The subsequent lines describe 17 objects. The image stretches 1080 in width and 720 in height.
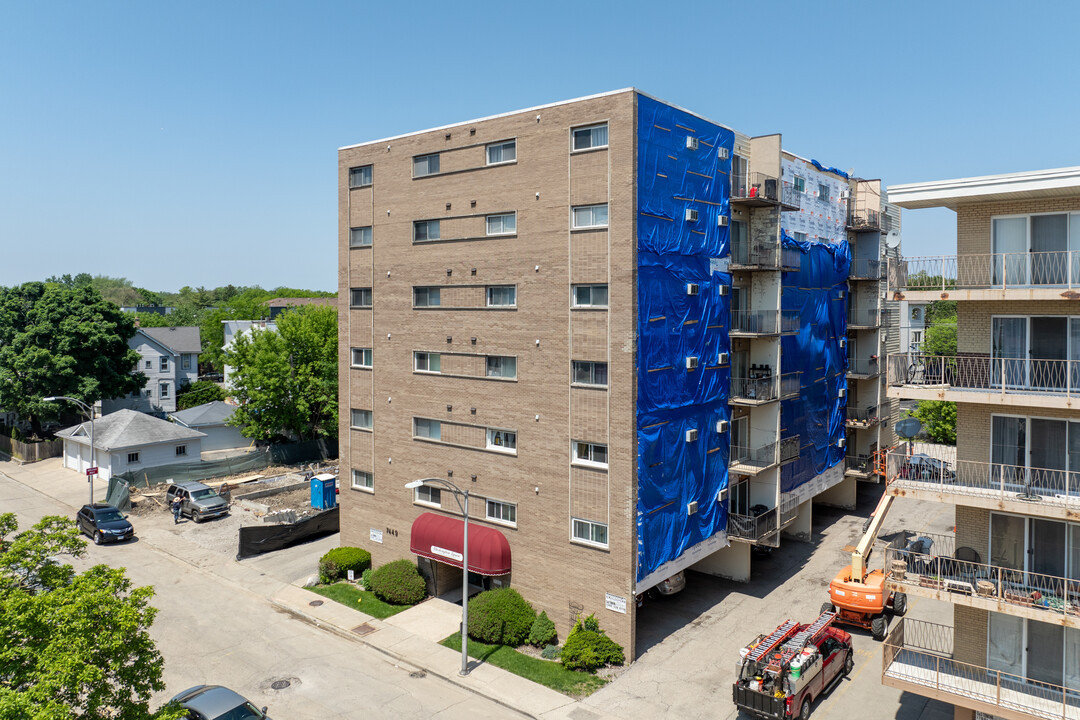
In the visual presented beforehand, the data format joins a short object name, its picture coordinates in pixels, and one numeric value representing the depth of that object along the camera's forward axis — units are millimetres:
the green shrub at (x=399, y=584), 28641
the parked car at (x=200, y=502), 40438
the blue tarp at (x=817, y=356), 32875
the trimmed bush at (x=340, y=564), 31156
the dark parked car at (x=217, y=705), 18234
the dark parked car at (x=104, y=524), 36844
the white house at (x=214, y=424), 57125
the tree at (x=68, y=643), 12600
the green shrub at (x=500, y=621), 25016
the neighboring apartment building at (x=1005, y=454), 15906
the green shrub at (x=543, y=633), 24859
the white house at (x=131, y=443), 47938
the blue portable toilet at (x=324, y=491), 39969
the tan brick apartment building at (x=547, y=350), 24062
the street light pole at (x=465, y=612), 23016
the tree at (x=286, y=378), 51969
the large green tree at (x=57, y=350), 55344
